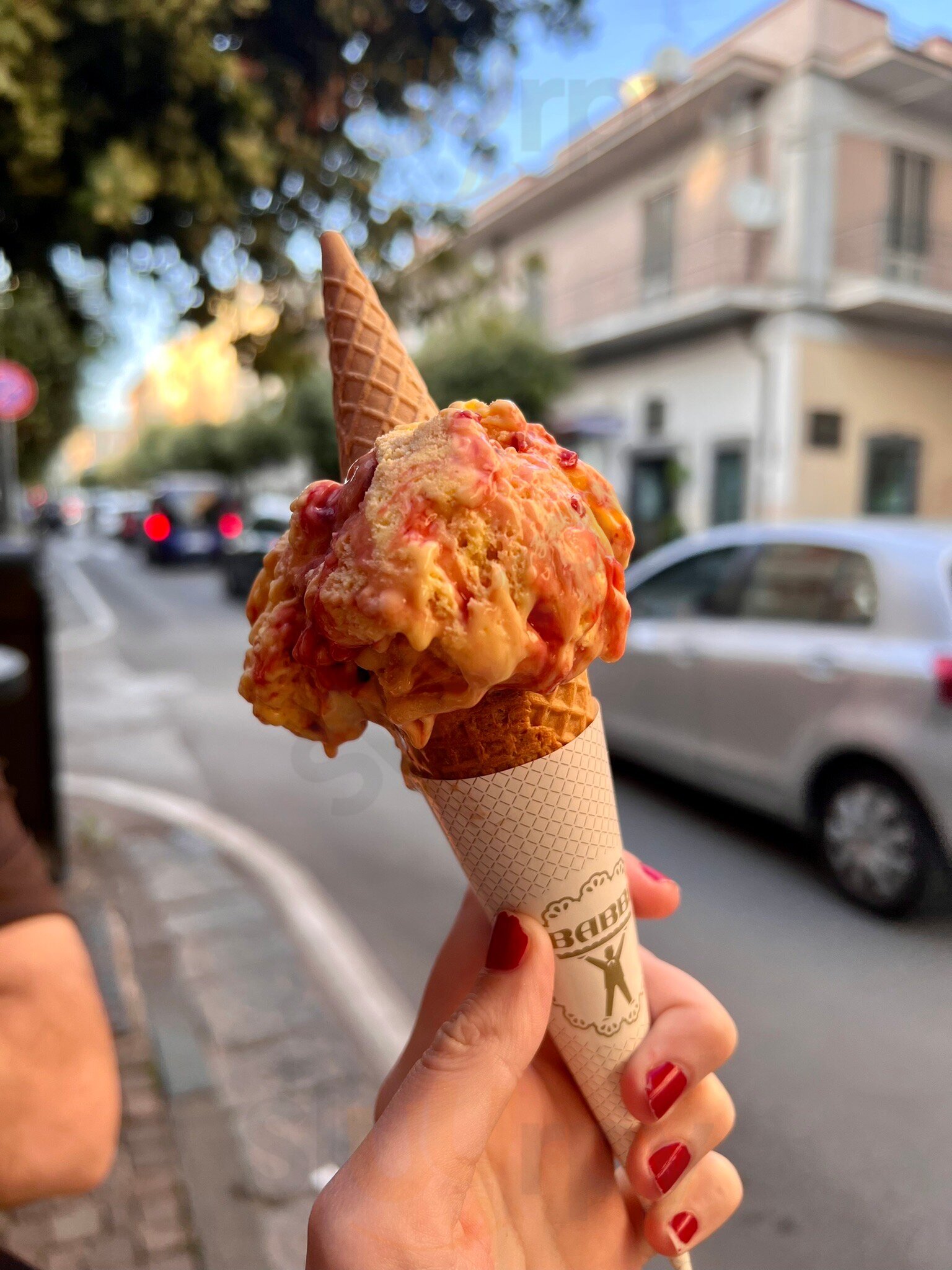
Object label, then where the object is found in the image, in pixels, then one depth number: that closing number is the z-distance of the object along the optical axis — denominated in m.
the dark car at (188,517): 12.46
